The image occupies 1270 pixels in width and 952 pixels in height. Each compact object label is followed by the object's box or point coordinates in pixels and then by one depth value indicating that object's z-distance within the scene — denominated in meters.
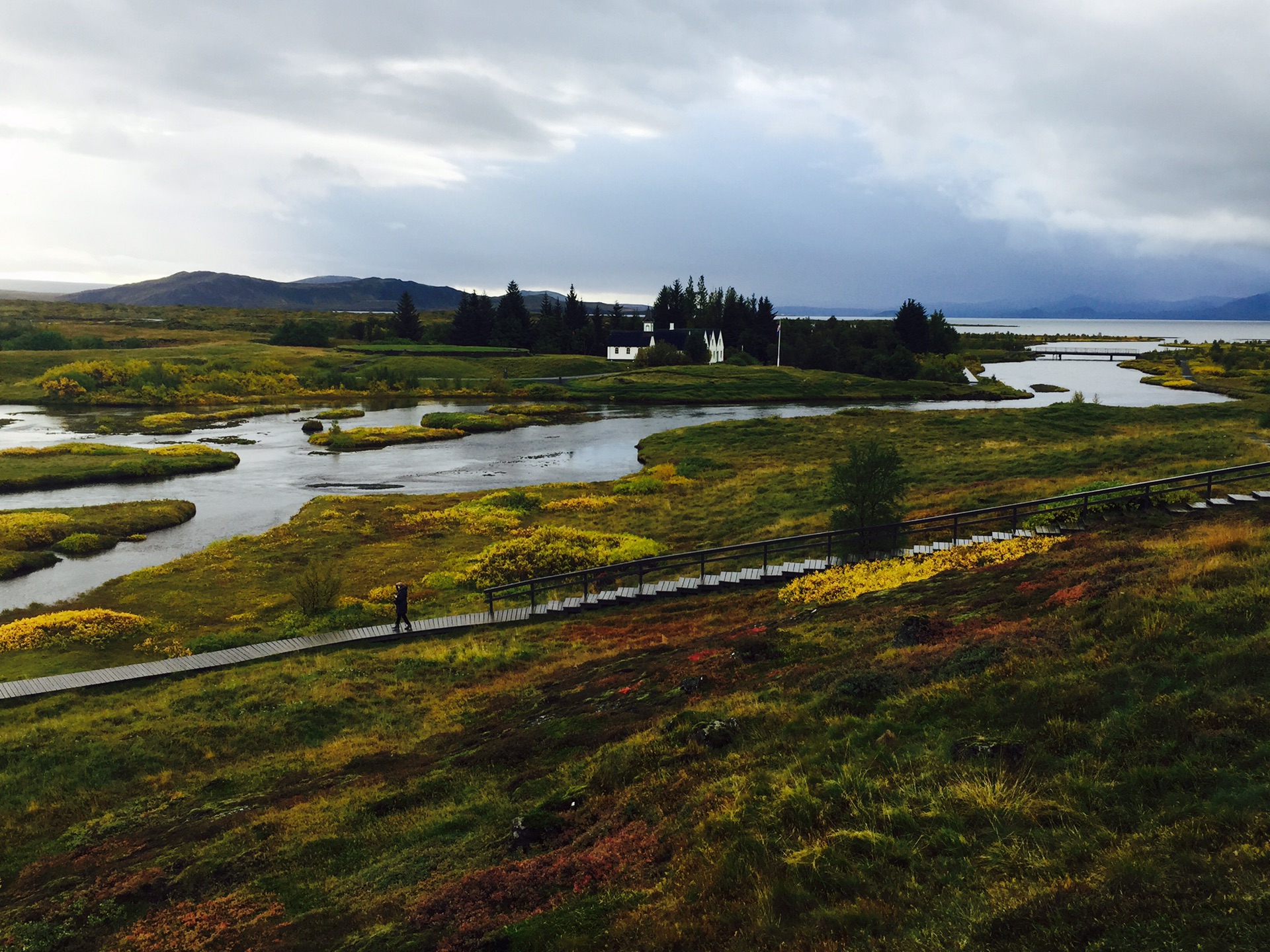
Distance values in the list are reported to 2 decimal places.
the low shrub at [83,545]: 37.19
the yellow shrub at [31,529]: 37.16
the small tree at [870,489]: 27.61
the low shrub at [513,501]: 45.44
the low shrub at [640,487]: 49.50
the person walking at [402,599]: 23.50
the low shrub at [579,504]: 44.50
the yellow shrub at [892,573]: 21.09
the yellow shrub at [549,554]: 30.61
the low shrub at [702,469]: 56.25
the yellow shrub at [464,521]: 39.91
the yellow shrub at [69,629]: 24.03
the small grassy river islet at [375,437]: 71.56
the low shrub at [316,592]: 26.84
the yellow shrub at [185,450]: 61.81
